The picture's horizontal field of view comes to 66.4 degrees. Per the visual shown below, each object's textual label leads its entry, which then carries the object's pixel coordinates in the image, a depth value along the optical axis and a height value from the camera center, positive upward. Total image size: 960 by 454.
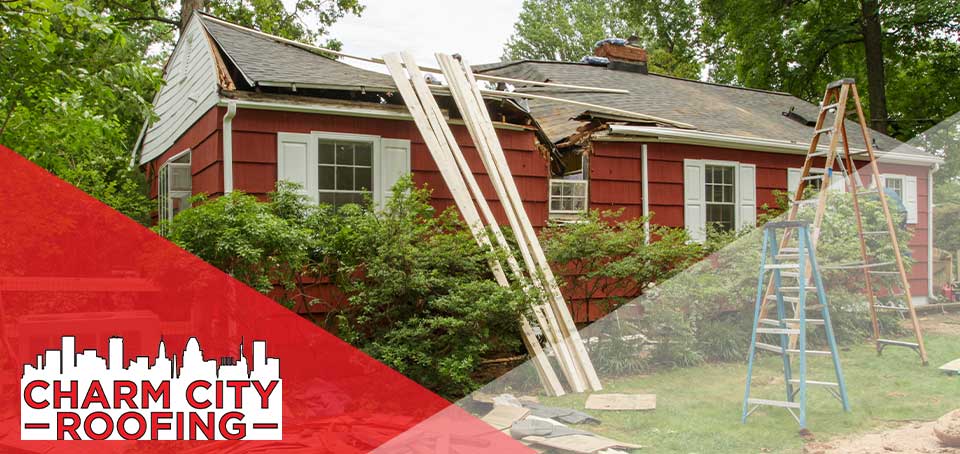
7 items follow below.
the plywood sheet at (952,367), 7.12 -1.25
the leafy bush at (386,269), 6.25 -0.27
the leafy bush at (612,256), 7.88 -0.19
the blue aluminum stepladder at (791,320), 5.23 -0.59
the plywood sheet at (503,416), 5.37 -1.34
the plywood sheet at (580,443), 4.70 -1.33
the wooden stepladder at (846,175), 6.74 +0.60
